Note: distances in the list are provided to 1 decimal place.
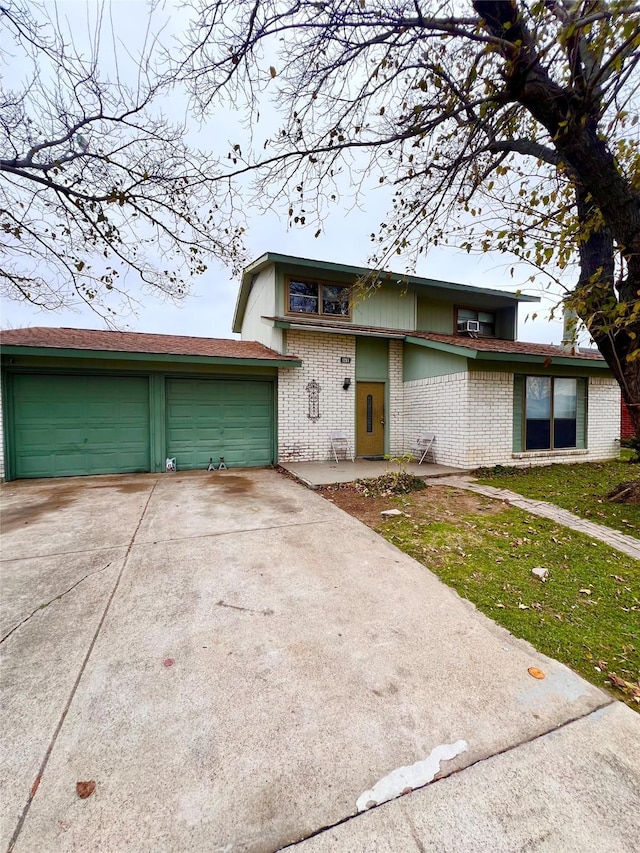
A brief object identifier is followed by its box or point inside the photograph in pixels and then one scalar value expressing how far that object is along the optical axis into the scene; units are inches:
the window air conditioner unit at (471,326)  436.1
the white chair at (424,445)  365.7
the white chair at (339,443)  383.2
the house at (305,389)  306.8
